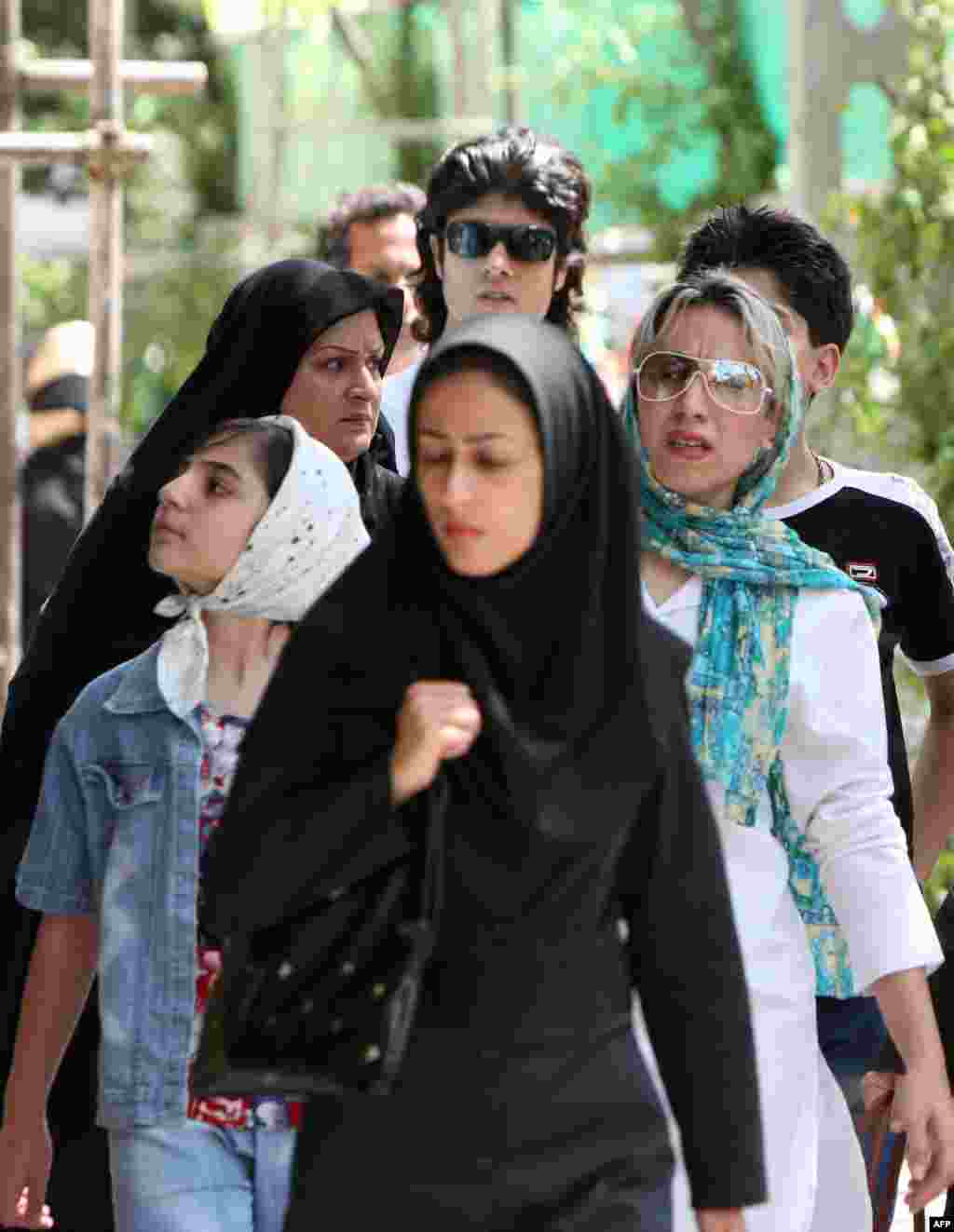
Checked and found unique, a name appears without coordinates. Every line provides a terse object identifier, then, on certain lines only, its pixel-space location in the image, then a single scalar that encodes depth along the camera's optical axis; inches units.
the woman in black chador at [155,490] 358.9
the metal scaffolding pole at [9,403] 724.7
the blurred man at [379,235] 549.0
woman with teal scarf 312.2
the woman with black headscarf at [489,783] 243.1
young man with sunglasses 429.1
